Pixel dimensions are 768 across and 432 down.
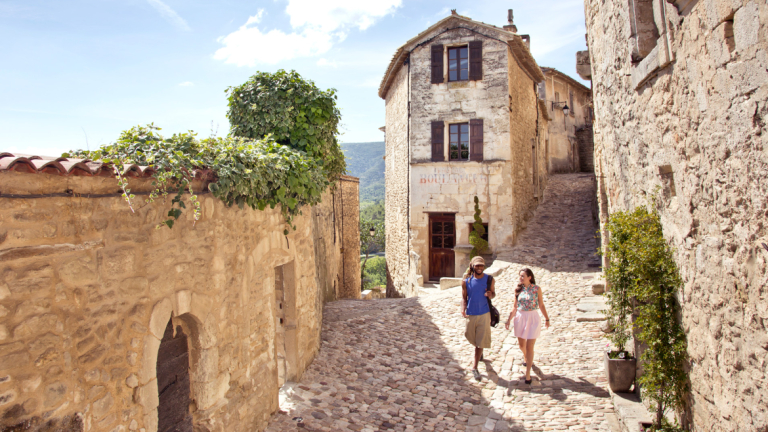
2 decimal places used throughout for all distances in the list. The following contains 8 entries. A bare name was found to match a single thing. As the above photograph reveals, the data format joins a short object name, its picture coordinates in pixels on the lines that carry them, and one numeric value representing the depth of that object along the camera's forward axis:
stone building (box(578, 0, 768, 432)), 2.67
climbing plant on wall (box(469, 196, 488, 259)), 14.18
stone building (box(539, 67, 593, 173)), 24.84
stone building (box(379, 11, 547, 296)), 14.40
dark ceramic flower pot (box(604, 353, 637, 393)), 5.07
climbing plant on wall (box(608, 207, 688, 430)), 3.88
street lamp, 25.30
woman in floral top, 6.03
